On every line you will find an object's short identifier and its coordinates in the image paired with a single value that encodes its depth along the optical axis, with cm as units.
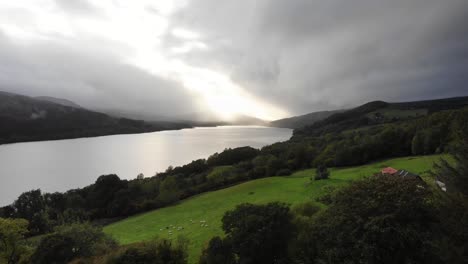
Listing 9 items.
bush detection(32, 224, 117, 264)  1662
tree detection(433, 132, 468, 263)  1047
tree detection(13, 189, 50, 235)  4906
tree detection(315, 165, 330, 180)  4022
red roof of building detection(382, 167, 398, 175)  3349
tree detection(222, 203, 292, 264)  1488
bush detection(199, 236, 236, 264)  1501
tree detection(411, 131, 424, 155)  5532
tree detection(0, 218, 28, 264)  2034
